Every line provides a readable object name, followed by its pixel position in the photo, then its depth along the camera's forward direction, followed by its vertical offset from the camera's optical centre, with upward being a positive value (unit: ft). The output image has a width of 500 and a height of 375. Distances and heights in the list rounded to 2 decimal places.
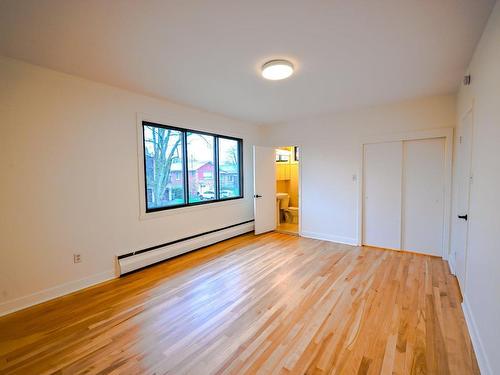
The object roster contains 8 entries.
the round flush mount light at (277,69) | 7.87 +3.89
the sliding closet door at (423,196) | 11.75 -0.98
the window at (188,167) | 11.73 +0.74
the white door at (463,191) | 7.86 -0.56
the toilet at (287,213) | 20.72 -3.13
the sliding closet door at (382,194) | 12.85 -0.98
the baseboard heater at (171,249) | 10.45 -3.68
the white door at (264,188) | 16.62 -0.70
